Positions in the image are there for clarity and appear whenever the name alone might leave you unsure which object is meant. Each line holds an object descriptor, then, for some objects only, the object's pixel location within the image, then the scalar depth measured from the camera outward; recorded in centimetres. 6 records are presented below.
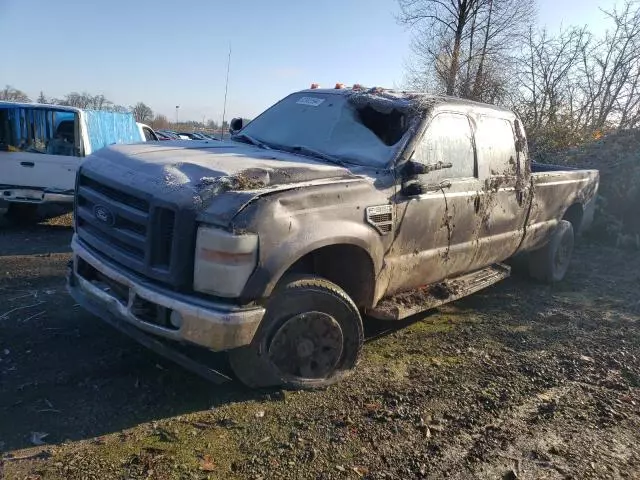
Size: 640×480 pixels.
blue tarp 909
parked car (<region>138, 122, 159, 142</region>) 1137
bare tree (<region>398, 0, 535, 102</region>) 2386
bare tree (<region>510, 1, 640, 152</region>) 1730
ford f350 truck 297
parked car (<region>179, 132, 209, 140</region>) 2143
